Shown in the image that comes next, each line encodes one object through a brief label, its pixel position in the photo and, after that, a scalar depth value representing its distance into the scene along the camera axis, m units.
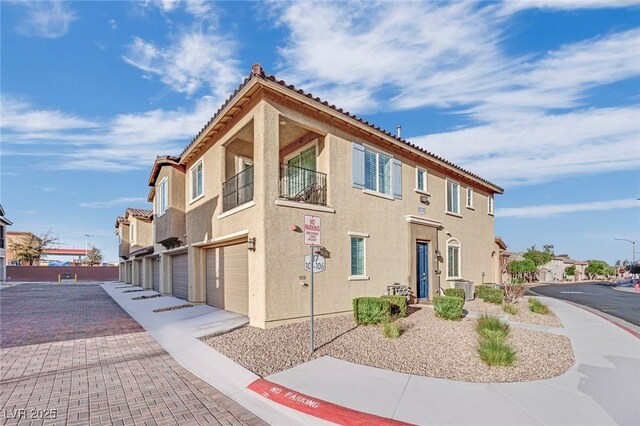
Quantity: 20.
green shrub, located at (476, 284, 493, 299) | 15.96
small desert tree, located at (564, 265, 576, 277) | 57.44
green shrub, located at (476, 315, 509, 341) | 7.58
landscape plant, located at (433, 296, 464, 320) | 10.61
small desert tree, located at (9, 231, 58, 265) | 50.50
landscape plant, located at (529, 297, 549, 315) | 12.80
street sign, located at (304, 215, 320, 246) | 7.42
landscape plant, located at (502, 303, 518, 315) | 12.35
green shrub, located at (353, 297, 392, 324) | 9.73
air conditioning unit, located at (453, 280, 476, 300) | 16.17
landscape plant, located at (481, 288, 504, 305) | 14.68
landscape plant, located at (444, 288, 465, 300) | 13.99
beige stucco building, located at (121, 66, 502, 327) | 10.22
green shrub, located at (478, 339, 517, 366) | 6.44
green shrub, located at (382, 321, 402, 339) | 8.49
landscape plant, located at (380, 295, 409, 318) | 10.78
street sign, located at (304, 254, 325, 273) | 7.58
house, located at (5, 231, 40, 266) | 52.81
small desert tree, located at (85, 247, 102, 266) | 65.12
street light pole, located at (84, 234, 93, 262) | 66.93
